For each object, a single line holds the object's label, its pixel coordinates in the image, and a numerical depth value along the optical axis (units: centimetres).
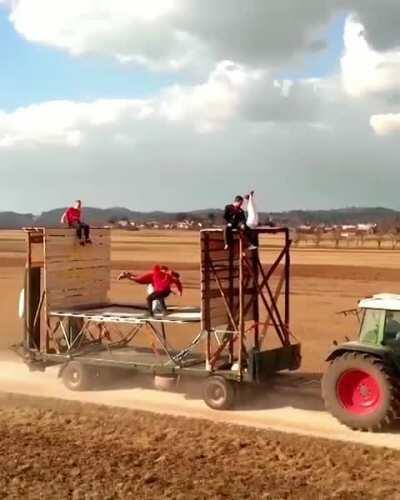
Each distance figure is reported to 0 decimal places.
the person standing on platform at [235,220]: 1227
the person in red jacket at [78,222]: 1494
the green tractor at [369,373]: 1039
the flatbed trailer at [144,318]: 1217
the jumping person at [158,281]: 1354
